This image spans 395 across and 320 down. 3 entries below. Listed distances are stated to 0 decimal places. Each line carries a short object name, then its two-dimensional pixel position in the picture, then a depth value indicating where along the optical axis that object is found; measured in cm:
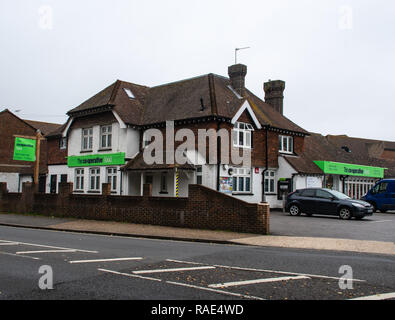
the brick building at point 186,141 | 2462
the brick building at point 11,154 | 4155
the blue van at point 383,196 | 2572
